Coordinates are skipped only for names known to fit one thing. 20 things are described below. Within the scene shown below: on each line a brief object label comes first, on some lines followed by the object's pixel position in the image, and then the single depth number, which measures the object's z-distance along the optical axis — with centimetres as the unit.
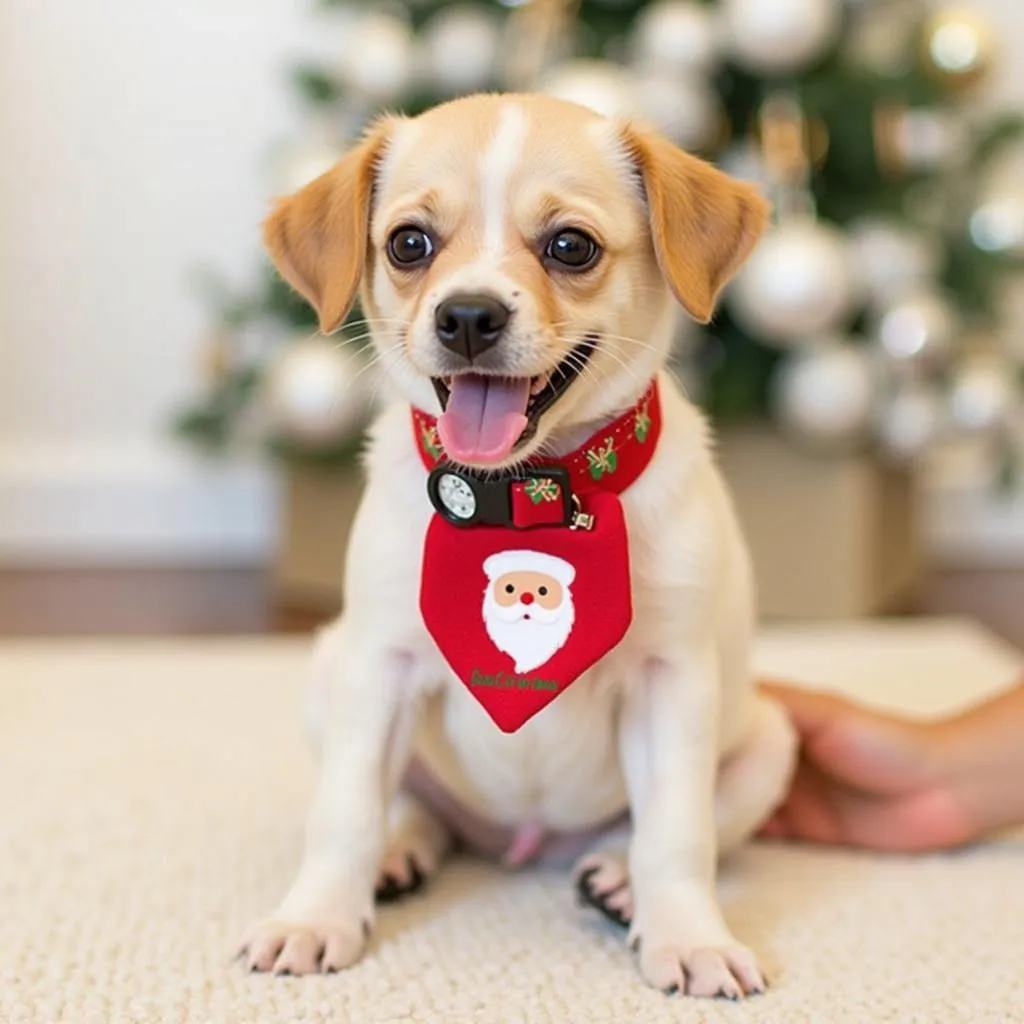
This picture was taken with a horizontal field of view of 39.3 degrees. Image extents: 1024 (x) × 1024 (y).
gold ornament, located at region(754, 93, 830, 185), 279
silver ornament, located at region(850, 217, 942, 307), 285
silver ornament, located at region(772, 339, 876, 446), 276
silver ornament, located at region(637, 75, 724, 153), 268
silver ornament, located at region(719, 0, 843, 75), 269
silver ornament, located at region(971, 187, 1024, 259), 300
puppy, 121
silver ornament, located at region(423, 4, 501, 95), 289
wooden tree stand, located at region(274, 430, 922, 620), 296
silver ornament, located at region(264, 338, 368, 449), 286
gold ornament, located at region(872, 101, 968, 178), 292
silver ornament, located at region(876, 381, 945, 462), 284
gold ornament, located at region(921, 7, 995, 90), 298
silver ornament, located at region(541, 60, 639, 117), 253
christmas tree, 273
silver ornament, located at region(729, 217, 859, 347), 262
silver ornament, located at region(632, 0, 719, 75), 273
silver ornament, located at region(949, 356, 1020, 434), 292
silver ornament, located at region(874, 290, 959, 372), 283
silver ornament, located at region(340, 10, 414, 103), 286
